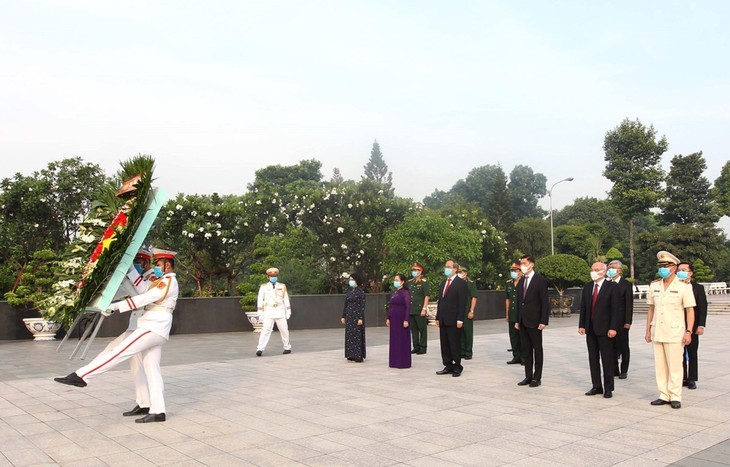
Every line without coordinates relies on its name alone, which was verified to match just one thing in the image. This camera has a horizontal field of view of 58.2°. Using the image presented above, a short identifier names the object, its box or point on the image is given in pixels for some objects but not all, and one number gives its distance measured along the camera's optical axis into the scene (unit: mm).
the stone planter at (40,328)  16688
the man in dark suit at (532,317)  8773
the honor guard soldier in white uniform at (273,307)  13117
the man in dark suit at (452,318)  9703
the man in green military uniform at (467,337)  12219
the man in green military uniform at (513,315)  11297
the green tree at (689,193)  43375
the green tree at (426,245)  21094
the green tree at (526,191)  73875
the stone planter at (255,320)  19216
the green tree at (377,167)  83562
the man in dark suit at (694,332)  8273
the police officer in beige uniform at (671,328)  7172
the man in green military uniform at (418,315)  13203
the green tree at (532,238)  49875
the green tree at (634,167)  39656
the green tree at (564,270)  26547
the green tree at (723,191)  43938
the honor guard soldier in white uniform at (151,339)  6297
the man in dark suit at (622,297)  8531
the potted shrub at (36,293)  16578
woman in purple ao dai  10742
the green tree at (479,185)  72625
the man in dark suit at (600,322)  7832
